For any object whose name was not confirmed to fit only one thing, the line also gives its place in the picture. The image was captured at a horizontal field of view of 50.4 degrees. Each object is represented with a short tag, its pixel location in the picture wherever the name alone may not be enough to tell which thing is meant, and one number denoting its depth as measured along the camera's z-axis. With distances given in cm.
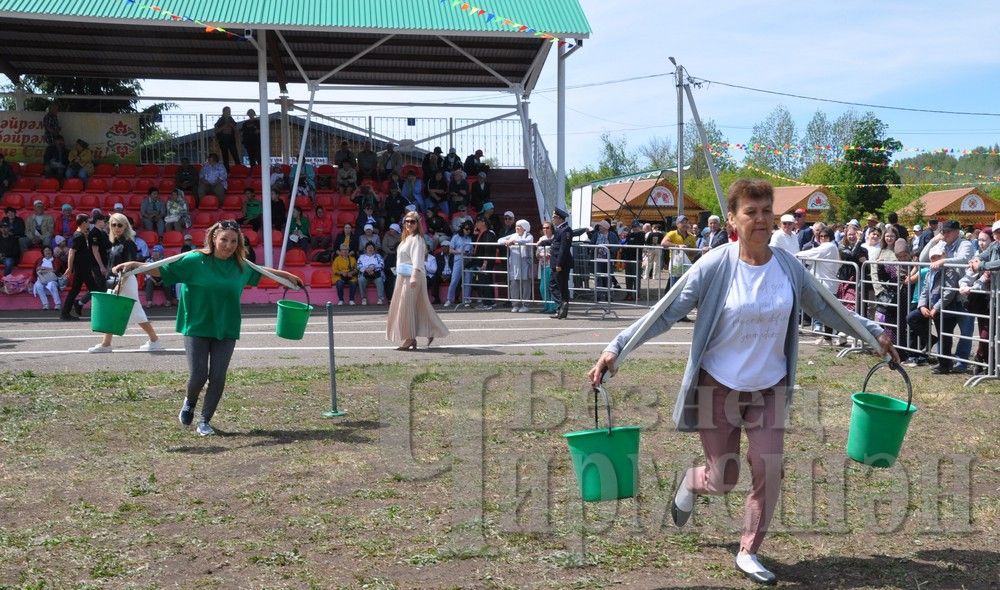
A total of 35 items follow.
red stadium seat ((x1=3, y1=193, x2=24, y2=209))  2342
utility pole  3550
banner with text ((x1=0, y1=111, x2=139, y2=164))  2748
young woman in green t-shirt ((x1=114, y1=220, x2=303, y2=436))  820
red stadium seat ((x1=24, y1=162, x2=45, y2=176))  2600
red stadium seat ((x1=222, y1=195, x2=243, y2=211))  2445
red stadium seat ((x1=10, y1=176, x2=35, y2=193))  2445
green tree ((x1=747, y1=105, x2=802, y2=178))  8912
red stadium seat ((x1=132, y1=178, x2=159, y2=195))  2509
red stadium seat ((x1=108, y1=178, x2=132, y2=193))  2495
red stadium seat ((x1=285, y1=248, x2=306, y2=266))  2242
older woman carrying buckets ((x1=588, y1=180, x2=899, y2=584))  501
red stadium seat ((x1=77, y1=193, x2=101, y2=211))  2372
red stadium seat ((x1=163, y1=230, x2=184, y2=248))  2234
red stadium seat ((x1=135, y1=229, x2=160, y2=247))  2228
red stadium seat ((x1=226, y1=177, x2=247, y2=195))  2547
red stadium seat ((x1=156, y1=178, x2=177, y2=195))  2478
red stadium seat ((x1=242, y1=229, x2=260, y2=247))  2292
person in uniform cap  1842
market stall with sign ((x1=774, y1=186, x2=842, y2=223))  6712
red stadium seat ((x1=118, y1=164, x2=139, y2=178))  2622
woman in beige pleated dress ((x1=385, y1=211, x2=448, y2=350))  1355
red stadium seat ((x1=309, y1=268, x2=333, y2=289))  2195
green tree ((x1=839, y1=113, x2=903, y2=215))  6103
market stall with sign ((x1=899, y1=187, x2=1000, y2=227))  6172
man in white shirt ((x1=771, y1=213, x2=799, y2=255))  1512
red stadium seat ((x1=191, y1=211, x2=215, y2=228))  2358
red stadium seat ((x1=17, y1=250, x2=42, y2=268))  2125
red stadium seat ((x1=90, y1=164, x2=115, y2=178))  2605
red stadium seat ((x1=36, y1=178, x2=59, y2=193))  2461
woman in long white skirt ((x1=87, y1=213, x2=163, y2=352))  1342
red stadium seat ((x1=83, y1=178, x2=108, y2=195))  2484
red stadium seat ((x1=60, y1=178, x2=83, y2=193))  2464
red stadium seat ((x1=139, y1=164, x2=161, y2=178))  2609
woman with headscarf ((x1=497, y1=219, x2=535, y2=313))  1992
